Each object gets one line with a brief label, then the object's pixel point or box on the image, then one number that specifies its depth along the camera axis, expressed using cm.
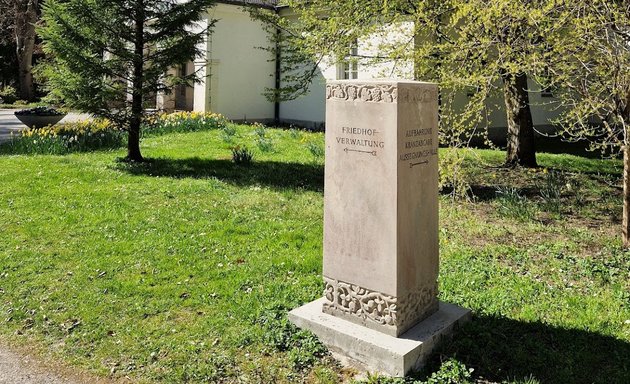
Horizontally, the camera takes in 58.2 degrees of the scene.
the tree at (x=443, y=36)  573
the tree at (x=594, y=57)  529
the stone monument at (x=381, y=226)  378
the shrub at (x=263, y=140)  1327
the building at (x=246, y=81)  2088
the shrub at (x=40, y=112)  1617
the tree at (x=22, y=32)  2969
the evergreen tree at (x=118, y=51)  1055
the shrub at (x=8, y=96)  3034
